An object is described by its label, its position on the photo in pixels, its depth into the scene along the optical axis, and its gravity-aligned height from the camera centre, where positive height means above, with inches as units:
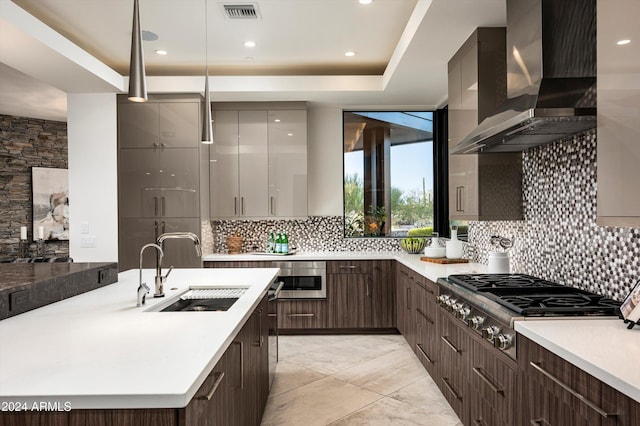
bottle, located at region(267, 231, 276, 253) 212.4 -15.7
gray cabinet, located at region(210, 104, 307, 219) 209.8 +22.7
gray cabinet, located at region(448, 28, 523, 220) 126.3 +23.7
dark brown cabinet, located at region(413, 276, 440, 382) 136.6 -37.0
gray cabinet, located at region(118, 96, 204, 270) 197.6 +16.4
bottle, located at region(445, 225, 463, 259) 173.6 -15.3
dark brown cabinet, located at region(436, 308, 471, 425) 107.7 -38.8
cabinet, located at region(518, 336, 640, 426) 52.2 -24.2
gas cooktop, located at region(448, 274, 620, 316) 79.0 -17.8
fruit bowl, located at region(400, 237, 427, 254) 203.5 -16.0
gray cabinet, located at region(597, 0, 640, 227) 61.6 +12.9
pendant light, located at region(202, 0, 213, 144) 125.3 +24.7
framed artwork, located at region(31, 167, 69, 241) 288.8 +5.6
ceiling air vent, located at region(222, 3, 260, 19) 135.4 +59.6
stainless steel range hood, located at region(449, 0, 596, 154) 84.3 +26.3
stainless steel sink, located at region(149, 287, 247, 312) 100.1 -19.8
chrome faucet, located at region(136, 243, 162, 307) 88.4 -15.6
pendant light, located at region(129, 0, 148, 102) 82.7 +25.6
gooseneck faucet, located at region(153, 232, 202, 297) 98.5 -14.2
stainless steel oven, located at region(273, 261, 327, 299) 199.9 -29.9
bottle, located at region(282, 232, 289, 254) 207.6 -15.4
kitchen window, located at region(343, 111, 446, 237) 225.3 +17.2
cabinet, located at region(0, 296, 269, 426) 46.7 -24.5
